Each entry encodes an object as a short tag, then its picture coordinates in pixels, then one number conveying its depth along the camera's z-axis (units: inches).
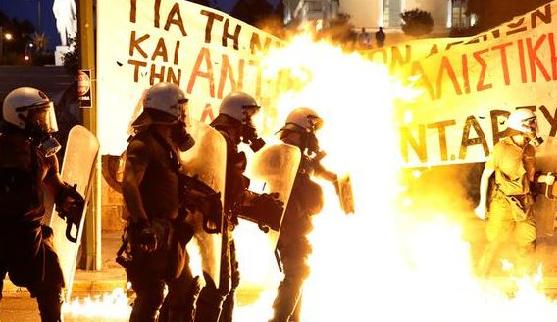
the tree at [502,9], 662.5
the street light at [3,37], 2445.9
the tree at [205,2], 1407.9
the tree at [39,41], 2684.5
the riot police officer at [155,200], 189.9
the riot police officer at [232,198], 221.8
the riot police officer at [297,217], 244.5
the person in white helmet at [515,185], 310.3
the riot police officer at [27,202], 207.5
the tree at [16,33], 2632.9
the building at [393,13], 1813.5
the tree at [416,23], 1691.7
